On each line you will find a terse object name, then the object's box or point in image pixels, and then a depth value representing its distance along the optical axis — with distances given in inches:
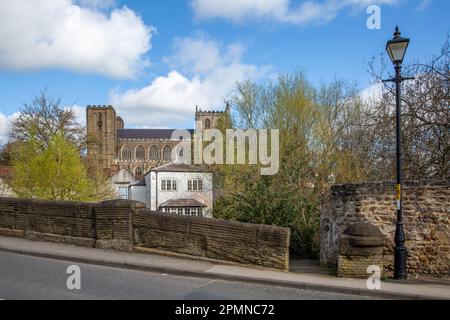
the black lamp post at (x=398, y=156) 405.7
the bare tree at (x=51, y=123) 1688.0
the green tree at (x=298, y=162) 629.6
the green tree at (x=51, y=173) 1003.3
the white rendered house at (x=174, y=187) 2151.8
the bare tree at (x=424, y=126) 551.8
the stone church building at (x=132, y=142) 4220.0
